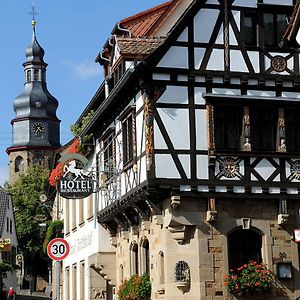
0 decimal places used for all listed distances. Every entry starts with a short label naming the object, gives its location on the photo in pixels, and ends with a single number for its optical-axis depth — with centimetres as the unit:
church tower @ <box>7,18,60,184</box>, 12675
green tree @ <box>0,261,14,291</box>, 6116
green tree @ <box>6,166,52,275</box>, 9144
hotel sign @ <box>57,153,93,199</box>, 2749
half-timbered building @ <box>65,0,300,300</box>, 2520
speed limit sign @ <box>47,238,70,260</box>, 2361
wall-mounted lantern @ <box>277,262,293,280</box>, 2564
